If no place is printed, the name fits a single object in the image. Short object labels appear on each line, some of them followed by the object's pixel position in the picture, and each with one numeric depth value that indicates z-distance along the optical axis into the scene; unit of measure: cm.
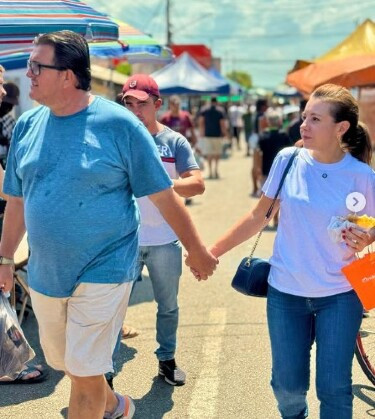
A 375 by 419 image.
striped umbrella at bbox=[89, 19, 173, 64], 752
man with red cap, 444
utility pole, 4925
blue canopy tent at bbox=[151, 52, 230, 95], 1659
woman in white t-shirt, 315
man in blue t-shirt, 303
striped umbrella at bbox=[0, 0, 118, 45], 538
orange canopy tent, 947
